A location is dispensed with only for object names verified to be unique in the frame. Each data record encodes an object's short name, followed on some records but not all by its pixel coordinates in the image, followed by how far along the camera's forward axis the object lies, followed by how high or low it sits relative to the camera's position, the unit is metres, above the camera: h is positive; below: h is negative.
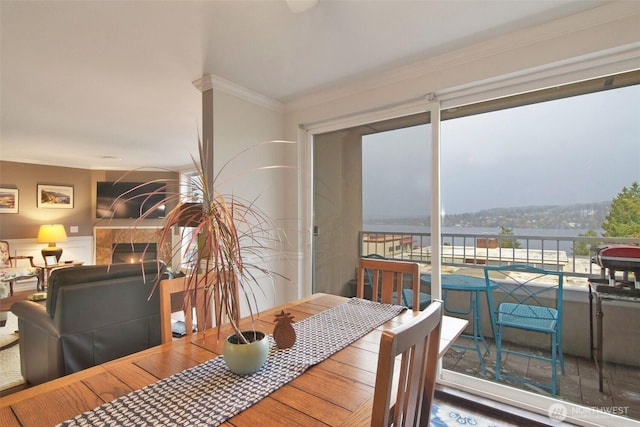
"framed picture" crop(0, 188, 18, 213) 5.60 +0.29
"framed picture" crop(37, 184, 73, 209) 6.04 +0.39
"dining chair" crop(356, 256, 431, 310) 1.80 -0.38
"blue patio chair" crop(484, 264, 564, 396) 2.25 -0.72
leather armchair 1.92 -0.70
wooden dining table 0.83 -0.54
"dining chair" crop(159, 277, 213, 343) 1.28 -0.42
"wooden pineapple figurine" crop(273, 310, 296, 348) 1.23 -0.47
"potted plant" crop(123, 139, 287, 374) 0.97 -0.12
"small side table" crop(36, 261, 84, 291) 5.32 -0.94
